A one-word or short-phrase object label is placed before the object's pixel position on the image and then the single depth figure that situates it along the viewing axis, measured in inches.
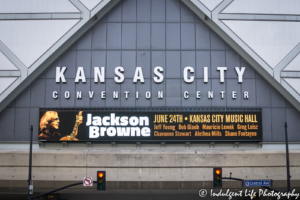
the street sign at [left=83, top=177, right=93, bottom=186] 882.8
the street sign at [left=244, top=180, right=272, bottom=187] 853.2
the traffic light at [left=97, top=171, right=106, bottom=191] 807.7
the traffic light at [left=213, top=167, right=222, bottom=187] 814.8
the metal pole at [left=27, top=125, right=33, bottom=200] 861.7
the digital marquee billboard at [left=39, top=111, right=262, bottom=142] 1059.3
